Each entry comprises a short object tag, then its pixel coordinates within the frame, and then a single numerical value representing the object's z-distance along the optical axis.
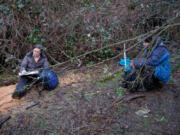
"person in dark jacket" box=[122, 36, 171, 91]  3.52
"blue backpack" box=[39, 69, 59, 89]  4.41
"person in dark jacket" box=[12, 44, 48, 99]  4.54
